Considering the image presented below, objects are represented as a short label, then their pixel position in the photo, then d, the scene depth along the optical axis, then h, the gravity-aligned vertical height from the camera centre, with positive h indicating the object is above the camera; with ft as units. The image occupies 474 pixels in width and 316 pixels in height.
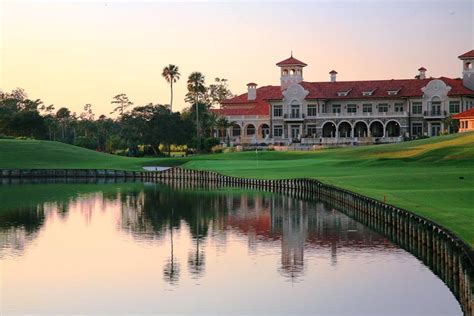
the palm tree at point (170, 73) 533.55 +34.30
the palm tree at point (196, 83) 502.38 +27.10
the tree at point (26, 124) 531.50 +6.99
